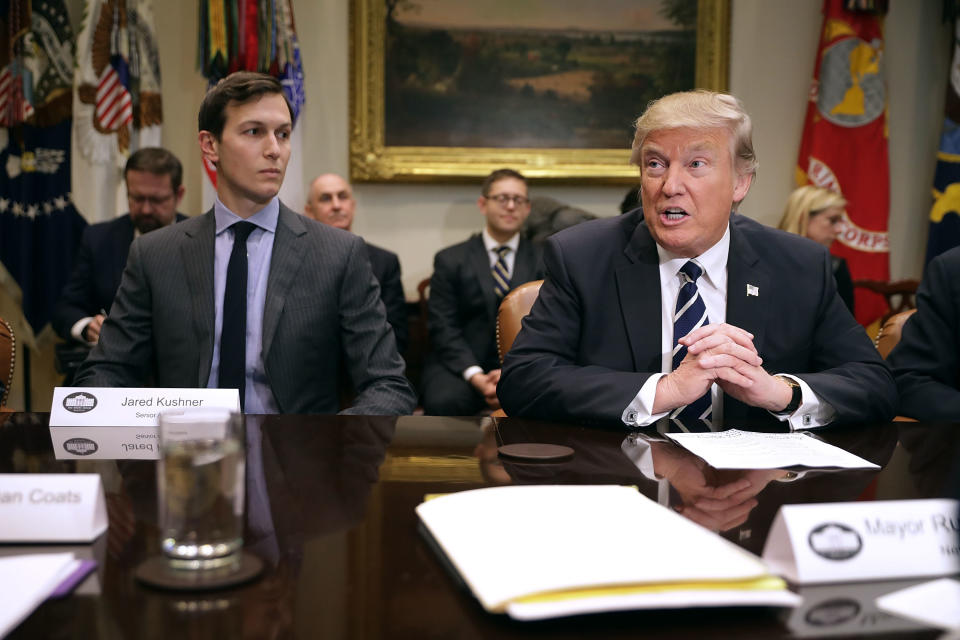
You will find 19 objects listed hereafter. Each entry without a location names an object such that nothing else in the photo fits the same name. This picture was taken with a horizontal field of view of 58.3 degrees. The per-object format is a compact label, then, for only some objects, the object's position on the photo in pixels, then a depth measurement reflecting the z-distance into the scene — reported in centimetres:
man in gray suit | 225
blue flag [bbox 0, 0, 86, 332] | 477
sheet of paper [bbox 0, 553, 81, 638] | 71
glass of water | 80
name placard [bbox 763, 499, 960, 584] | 83
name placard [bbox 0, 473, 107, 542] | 91
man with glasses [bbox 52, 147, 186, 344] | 421
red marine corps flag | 529
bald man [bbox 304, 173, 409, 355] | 457
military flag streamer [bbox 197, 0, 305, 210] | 455
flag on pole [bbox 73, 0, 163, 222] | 477
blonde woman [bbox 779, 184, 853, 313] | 472
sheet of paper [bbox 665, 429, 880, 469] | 132
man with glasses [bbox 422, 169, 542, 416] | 425
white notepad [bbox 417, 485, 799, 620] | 71
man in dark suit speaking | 196
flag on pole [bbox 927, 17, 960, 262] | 526
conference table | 72
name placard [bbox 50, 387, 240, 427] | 155
